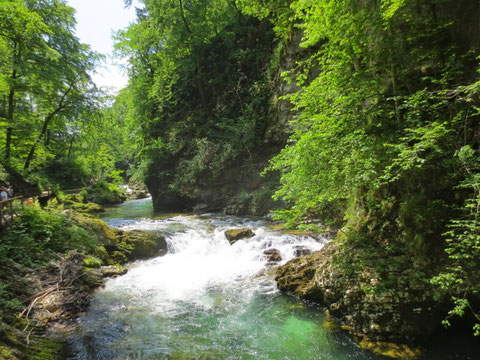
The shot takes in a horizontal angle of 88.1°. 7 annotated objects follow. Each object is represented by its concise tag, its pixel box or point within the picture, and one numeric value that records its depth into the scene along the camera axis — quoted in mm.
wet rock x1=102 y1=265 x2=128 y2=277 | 9100
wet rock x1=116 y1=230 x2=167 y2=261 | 10969
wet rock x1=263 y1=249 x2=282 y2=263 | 9383
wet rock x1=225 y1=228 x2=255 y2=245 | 11562
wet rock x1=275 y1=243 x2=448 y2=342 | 4727
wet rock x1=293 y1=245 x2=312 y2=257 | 9328
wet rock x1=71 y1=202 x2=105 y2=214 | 18703
